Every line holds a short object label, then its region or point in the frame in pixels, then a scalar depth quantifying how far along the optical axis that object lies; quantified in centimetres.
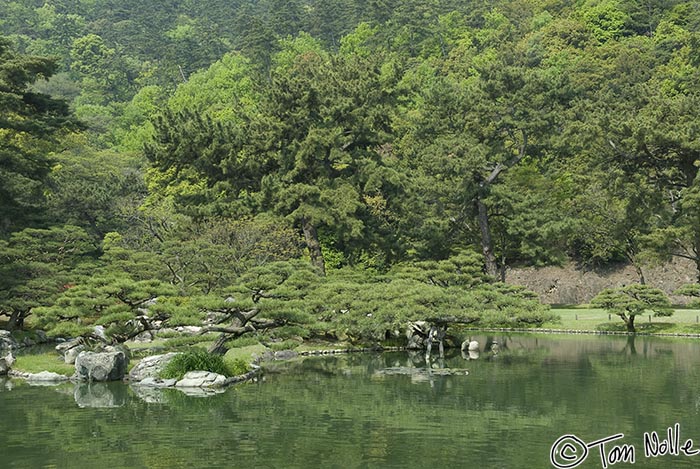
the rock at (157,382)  2188
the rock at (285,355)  2857
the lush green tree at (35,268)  3195
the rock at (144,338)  3139
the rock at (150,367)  2266
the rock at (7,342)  2836
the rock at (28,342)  3228
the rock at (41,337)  3362
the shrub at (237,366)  2316
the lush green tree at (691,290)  3562
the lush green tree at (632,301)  3522
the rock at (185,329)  3105
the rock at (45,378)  2322
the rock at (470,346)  3073
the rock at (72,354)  2511
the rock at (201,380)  2152
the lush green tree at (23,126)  3572
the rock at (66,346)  2691
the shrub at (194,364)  2231
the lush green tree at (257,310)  2498
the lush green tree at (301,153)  4172
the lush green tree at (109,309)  2425
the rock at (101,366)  2289
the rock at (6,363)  2462
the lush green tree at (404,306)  2902
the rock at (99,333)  2489
